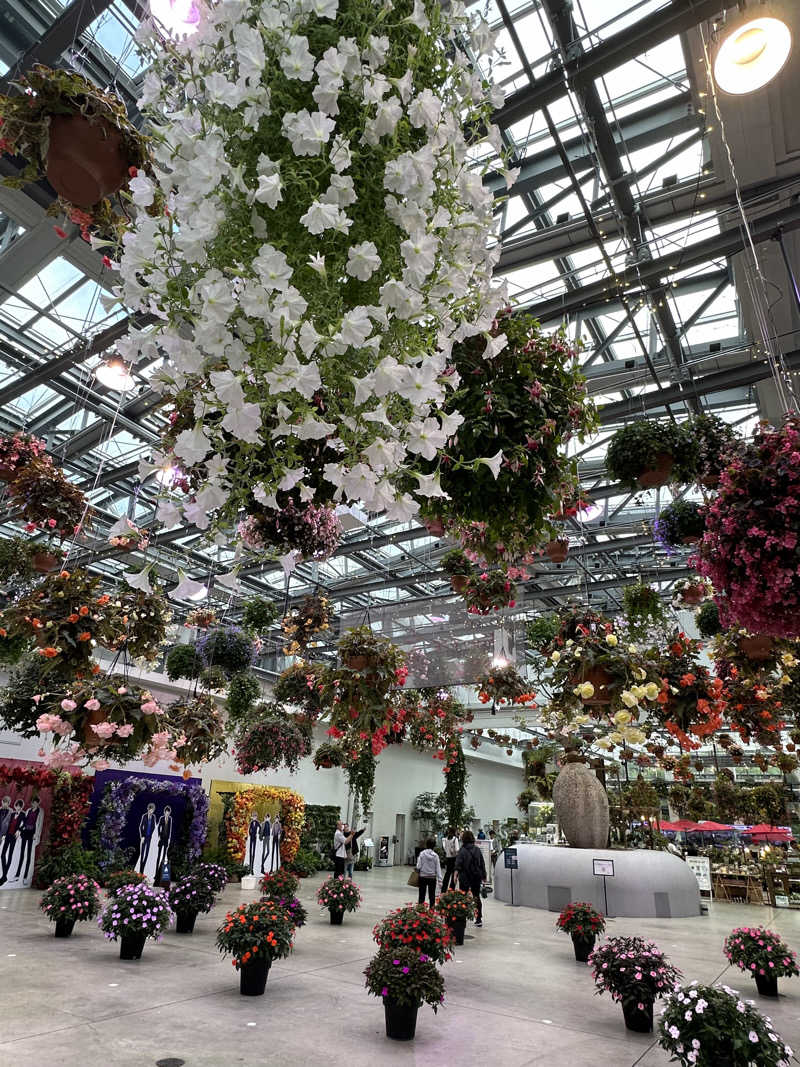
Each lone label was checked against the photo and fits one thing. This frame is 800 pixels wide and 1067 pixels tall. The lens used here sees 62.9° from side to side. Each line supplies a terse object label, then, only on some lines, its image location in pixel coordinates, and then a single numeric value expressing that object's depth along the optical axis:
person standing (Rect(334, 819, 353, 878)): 14.04
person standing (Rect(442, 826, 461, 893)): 12.66
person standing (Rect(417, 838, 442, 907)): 11.02
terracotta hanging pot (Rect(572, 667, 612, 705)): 4.98
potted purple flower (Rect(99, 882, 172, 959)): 6.92
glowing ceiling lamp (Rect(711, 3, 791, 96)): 2.85
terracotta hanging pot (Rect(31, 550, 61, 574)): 6.14
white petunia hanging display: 0.99
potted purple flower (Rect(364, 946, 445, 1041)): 4.80
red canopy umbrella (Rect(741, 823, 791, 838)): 16.78
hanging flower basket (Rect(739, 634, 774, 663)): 4.11
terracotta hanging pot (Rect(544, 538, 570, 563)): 3.88
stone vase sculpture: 12.81
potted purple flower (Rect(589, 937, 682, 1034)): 5.14
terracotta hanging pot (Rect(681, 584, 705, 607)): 6.73
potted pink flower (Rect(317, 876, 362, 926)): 9.84
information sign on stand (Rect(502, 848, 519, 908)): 13.54
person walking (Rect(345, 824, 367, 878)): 15.66
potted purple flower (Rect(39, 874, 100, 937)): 7.72
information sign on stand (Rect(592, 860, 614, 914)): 10.43
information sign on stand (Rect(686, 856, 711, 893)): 16.44
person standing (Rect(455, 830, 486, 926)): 10.42
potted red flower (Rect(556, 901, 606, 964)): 7.80
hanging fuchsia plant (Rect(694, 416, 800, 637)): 2.59
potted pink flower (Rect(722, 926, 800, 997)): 6.11
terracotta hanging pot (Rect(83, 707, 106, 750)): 4.48
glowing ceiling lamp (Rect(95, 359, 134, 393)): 5.06
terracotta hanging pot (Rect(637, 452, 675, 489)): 4.39
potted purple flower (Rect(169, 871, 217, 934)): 8.46
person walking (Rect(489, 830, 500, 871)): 23.19
